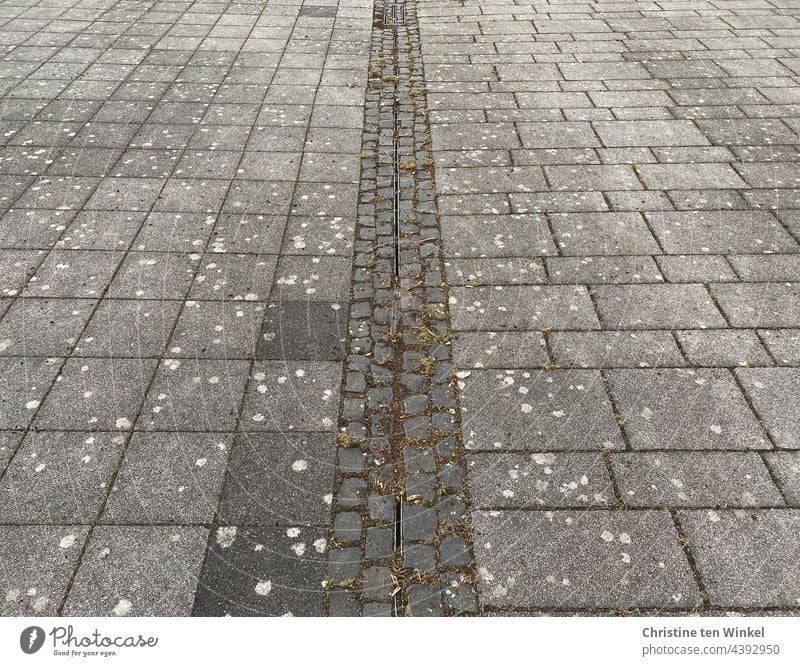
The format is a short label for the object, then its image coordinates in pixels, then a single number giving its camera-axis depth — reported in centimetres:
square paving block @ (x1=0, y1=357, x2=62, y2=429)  373
